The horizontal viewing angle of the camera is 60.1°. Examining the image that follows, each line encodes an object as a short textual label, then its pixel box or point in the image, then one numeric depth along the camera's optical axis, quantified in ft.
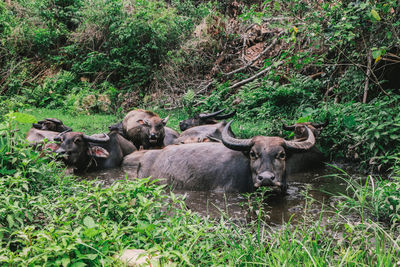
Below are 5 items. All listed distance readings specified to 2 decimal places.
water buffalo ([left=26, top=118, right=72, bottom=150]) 25.17
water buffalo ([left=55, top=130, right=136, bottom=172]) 21.21
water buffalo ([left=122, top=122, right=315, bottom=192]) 15.53
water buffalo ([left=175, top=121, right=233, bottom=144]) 24.12
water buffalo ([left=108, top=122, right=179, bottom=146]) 28.84
